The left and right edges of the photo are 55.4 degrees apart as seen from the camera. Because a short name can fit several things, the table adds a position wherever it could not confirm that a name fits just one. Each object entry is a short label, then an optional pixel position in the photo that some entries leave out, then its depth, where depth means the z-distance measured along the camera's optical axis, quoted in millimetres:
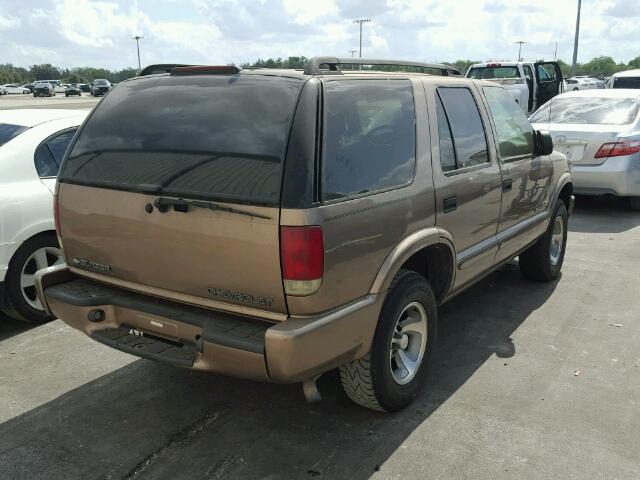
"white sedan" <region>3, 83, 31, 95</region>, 73500
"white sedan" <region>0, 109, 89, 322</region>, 4512
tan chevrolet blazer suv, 2713
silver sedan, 8164
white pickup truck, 16078
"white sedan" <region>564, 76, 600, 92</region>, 36006
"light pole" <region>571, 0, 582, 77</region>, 40062
